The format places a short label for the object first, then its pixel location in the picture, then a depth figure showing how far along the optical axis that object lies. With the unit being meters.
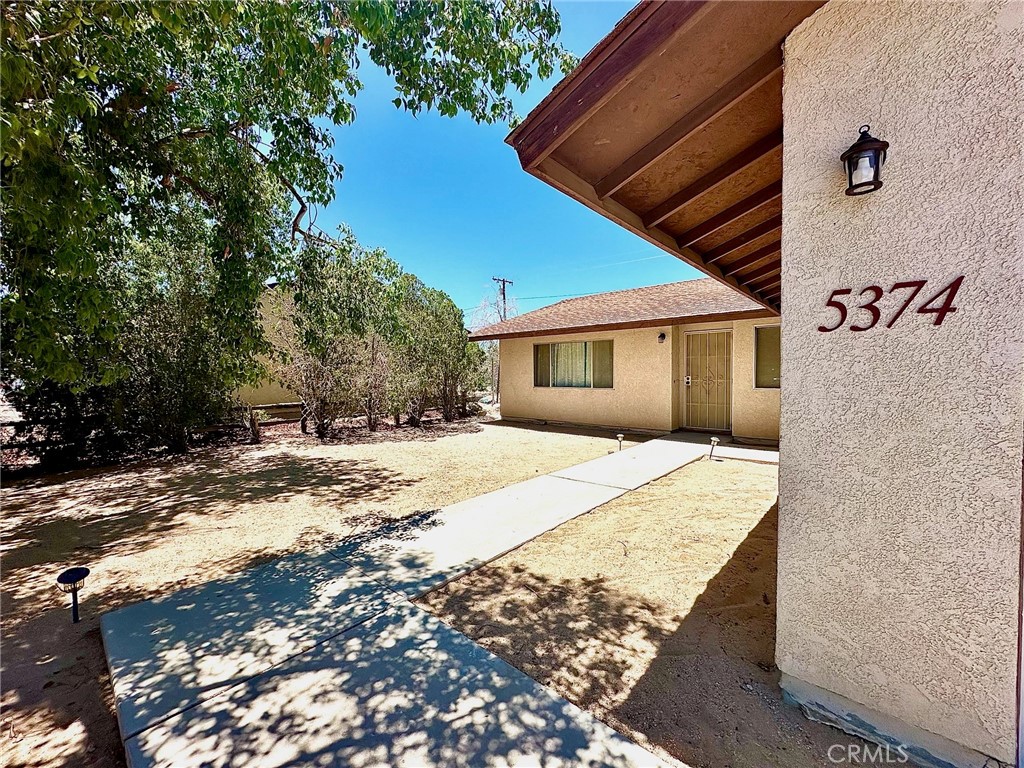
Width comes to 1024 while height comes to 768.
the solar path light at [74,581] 3.21
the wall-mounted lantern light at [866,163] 1.88
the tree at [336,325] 8.34
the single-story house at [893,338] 1.71
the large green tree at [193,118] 3.37
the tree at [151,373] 7.94
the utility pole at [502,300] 33.91
